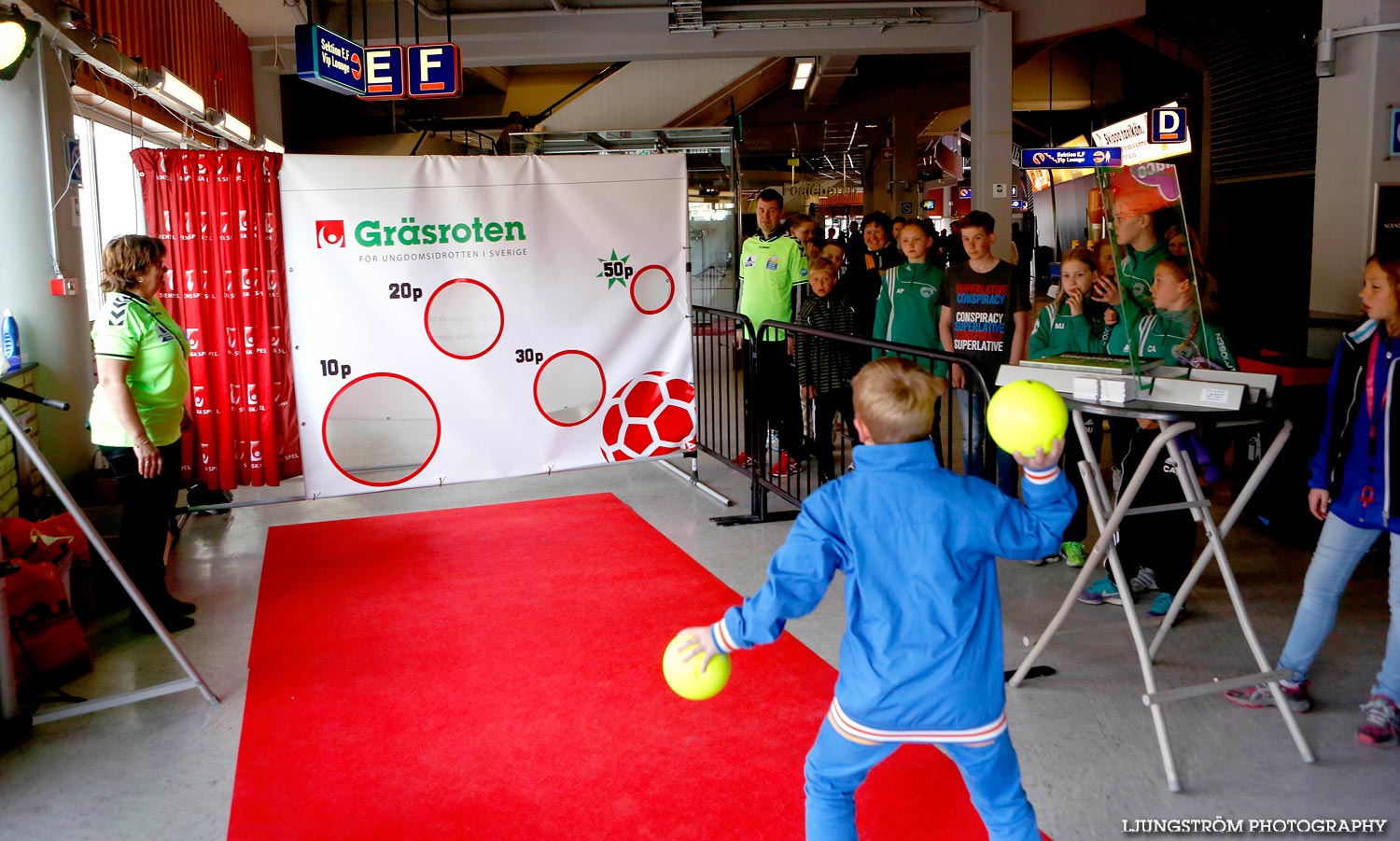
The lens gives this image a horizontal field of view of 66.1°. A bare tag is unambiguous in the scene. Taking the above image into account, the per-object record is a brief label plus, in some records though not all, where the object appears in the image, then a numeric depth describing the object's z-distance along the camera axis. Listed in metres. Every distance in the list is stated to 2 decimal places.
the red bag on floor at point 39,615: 3.83
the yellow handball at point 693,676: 2.07
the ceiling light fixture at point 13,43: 3.89
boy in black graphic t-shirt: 5.39
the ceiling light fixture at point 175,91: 6.59
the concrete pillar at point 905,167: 19.52
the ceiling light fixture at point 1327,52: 5.96
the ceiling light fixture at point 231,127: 8.43
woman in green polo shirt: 4.20
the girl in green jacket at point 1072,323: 4.84
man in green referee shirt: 6.93
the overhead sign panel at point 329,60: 7.10
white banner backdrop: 5.64
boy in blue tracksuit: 2.07
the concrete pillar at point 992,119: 11.09
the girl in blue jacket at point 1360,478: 3.12
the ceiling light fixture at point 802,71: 13.41
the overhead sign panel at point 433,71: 7.82
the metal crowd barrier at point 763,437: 4.89
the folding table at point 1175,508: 3.01
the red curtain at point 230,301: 5.66
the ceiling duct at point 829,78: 13.05
